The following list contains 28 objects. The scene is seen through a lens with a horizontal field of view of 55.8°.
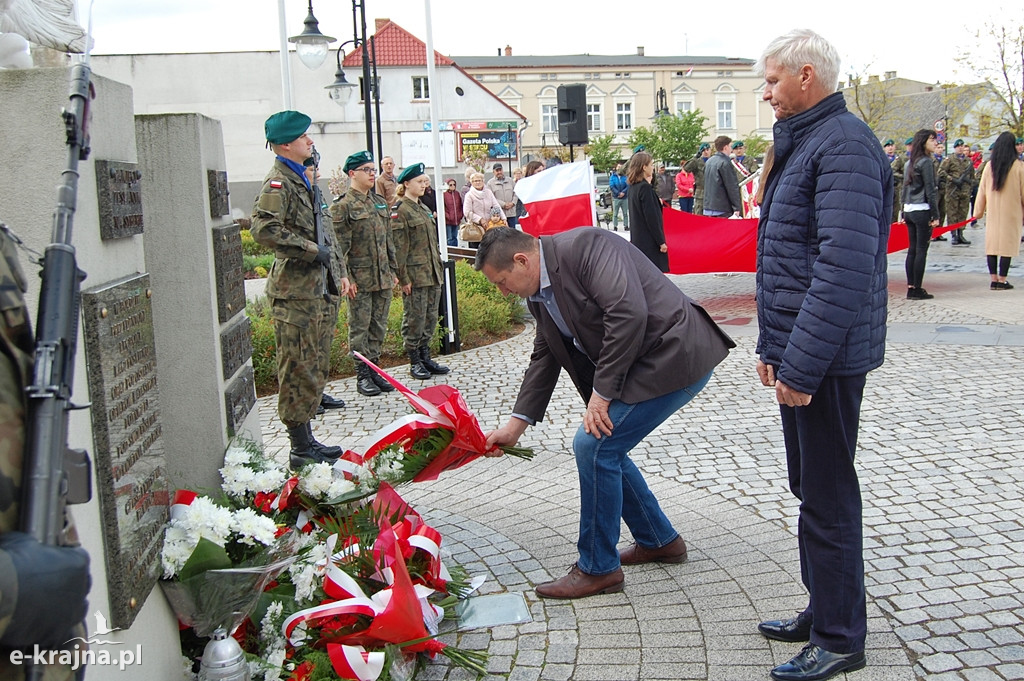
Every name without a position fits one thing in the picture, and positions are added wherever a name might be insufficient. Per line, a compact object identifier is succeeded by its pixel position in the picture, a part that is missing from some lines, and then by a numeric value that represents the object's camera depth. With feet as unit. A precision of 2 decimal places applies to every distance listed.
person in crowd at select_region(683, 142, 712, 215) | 66.68
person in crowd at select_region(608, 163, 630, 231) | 88.63
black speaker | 49.34
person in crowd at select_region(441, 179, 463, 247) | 60.08
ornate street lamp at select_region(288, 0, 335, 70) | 46.47
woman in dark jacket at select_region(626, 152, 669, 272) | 38.17
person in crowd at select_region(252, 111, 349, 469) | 20.74
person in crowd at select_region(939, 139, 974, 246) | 67.26
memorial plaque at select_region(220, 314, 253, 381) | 14.16
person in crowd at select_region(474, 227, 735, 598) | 12.80
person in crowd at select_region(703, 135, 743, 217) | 48.78
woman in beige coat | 41.75
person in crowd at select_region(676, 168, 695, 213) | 75.82
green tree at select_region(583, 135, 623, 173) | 198.05
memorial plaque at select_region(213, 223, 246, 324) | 13.94
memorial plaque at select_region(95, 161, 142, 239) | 9.70
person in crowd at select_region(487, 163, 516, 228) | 65.78
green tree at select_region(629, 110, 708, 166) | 194.39
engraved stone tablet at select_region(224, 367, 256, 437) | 14.20
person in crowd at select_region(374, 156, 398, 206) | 32.89
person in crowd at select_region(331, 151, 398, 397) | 28.37
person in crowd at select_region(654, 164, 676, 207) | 81.46
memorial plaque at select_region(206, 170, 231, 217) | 13.94
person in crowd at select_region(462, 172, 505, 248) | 55.64
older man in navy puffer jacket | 10.46
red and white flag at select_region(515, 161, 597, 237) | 40.52
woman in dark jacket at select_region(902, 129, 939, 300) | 40.57
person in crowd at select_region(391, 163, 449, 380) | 30.71
